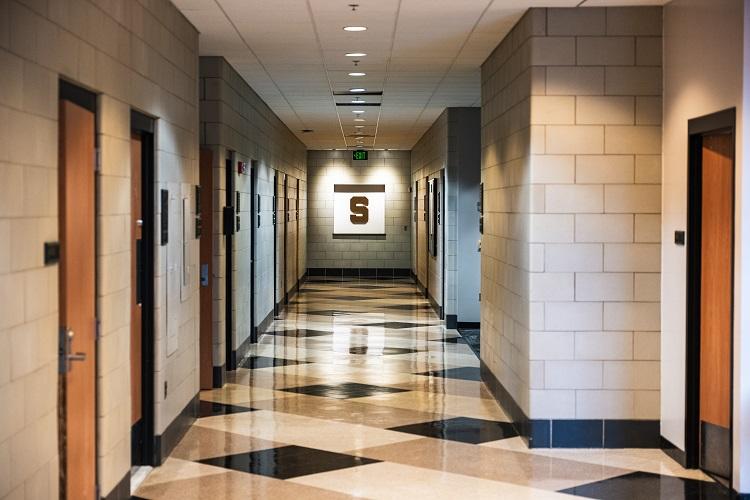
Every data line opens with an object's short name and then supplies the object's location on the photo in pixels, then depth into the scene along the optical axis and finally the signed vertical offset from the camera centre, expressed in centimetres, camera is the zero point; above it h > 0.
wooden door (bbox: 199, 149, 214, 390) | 870 -38
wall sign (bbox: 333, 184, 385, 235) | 2364 +29
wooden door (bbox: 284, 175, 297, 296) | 1700 -23
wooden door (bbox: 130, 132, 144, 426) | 589 -34
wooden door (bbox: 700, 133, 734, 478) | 574 -46
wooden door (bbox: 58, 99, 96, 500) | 422 -30
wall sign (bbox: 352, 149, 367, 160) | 2256 +144
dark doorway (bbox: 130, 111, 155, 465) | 598 -47
